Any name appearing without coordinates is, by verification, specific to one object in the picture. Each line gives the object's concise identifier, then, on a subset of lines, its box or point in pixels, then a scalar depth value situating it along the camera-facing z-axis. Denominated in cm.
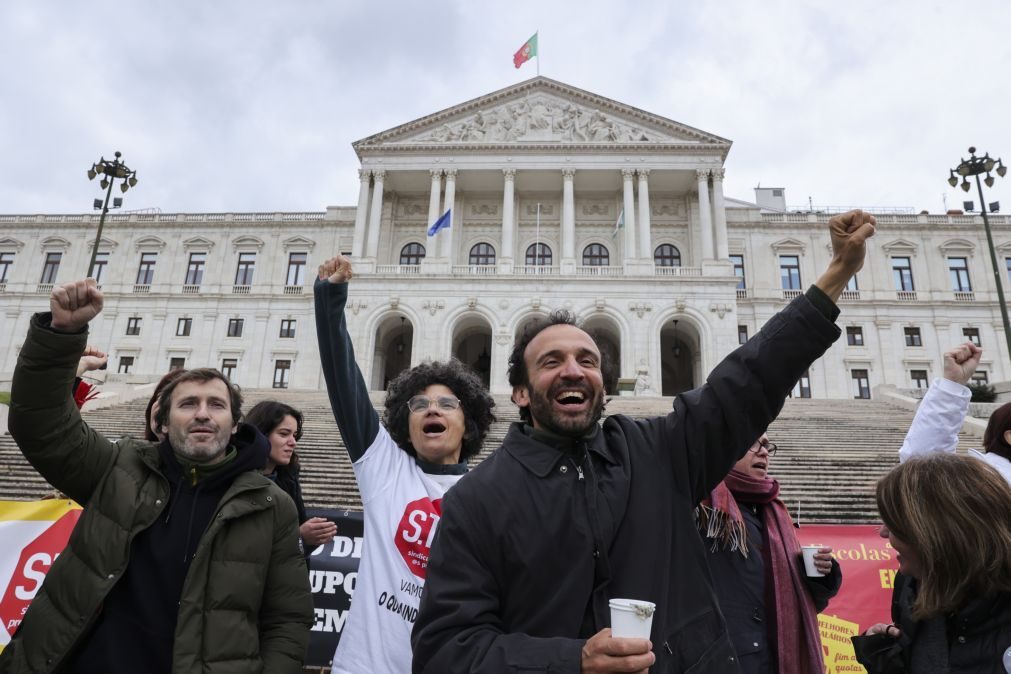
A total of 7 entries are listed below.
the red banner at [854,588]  437
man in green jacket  221
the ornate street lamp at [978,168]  1396
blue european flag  2647
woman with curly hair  249
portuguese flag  3095
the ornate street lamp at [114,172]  1620
